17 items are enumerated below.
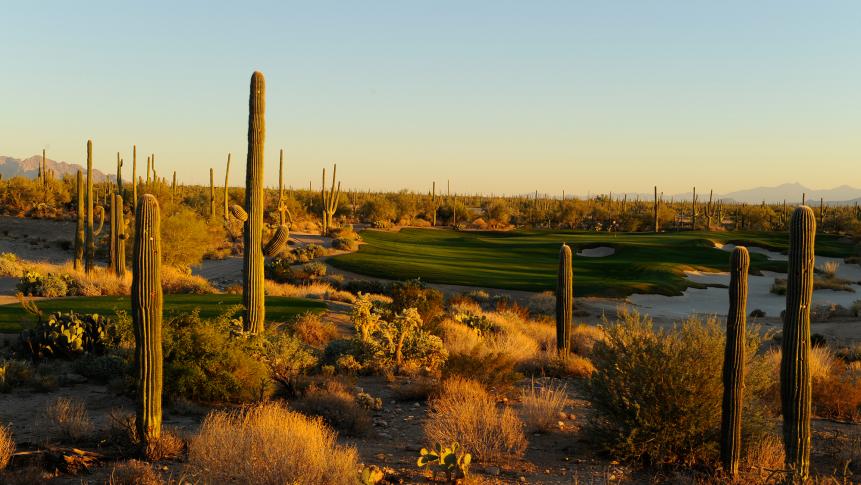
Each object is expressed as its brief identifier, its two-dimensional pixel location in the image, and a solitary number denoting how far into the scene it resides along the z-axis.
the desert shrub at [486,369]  11.62
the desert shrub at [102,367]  11.78
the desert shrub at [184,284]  23.09
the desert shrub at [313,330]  15.74
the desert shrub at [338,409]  9.27
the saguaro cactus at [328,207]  48.56
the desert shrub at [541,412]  9.57
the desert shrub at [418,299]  17.86
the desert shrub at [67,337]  12.98
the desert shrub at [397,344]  13.52
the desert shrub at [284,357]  11.34
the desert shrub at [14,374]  10.89
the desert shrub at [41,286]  20.98
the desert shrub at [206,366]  10.22
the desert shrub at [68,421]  8.21
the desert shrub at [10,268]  25.62
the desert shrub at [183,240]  29.81
